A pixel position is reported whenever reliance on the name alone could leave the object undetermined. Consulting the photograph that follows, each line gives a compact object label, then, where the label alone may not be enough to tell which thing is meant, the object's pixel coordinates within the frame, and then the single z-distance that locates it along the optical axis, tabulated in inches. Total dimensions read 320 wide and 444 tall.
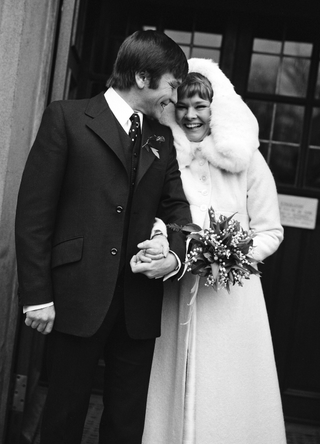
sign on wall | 169.5
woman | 115.7
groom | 97.8
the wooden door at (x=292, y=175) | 169.0
